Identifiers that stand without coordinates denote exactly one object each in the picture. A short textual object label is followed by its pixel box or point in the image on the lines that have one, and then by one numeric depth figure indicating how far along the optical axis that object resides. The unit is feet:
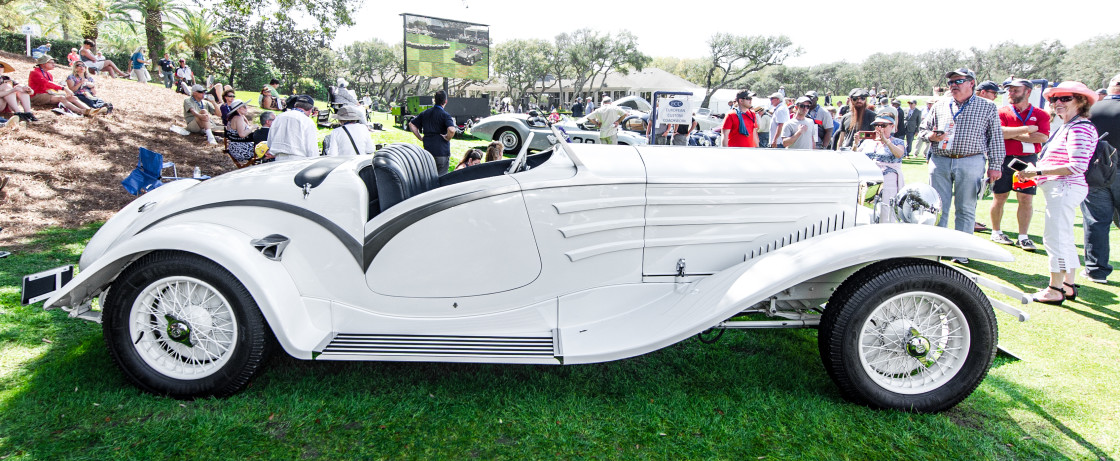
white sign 41.81
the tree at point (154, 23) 68.95
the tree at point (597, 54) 193.16
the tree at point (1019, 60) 192.85
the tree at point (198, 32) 86.74
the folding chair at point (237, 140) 25.07
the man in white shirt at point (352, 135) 19.77
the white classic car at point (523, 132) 50.08
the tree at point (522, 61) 201.77
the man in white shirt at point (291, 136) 20.07
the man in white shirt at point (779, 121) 29.53
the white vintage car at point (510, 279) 9.45
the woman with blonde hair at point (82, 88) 37.52
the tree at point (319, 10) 41.57
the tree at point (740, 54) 188.96
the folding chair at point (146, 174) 19.53
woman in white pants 14.46
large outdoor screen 66.74
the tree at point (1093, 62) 163.53
